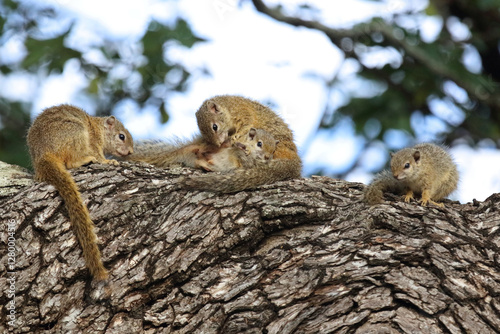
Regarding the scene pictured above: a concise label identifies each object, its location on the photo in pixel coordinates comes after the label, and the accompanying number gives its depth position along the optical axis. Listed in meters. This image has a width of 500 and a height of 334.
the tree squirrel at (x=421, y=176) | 11.54
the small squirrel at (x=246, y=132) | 10.28
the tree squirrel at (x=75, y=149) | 8.74
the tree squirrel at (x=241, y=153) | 12.43
